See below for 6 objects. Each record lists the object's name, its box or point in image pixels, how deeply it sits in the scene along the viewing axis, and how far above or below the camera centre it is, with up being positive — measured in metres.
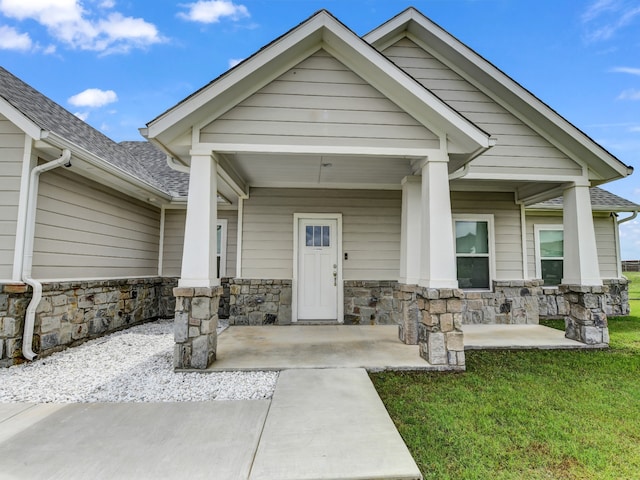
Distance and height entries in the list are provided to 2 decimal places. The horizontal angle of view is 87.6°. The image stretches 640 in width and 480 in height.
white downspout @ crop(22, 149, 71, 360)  4.03 +0.17
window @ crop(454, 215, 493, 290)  6.99 +0.47
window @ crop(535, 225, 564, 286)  7.69 +0.51
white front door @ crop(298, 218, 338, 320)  6.65 +0.06
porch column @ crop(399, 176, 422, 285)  4.96 +0.65
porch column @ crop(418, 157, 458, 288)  4.02 +0.52
